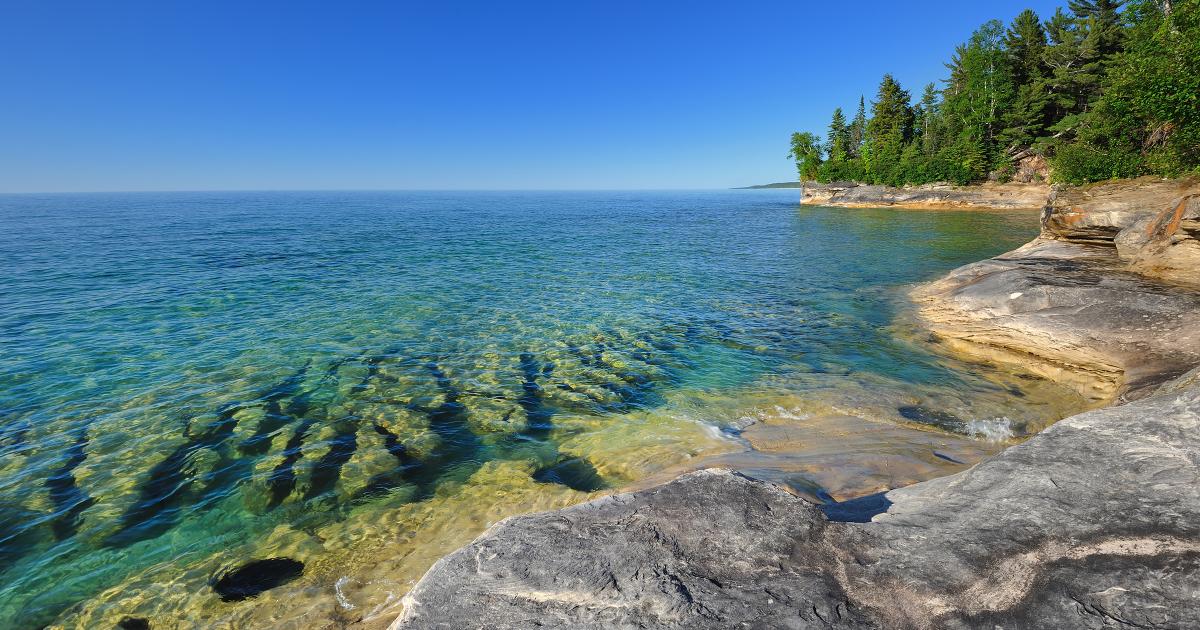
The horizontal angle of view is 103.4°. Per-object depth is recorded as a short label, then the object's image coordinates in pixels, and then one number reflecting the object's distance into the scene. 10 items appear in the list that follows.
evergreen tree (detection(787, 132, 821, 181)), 106.31
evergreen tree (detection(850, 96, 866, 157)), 107.82
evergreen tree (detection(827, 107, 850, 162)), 105.88
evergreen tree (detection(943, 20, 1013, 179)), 70.31
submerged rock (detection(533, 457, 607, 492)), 8.46
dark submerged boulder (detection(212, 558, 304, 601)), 6.24
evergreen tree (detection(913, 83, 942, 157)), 82.38
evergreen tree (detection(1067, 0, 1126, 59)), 59.03
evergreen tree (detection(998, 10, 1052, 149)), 65.81
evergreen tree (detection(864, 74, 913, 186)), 89.31
